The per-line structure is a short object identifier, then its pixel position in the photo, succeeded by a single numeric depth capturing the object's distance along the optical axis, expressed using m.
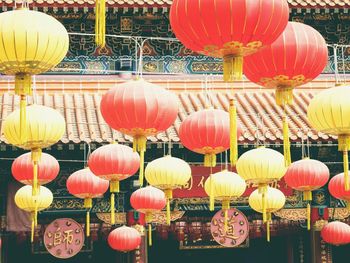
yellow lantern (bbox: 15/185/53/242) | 13.14
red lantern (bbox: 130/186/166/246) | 13.77
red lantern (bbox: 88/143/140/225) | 11.99
